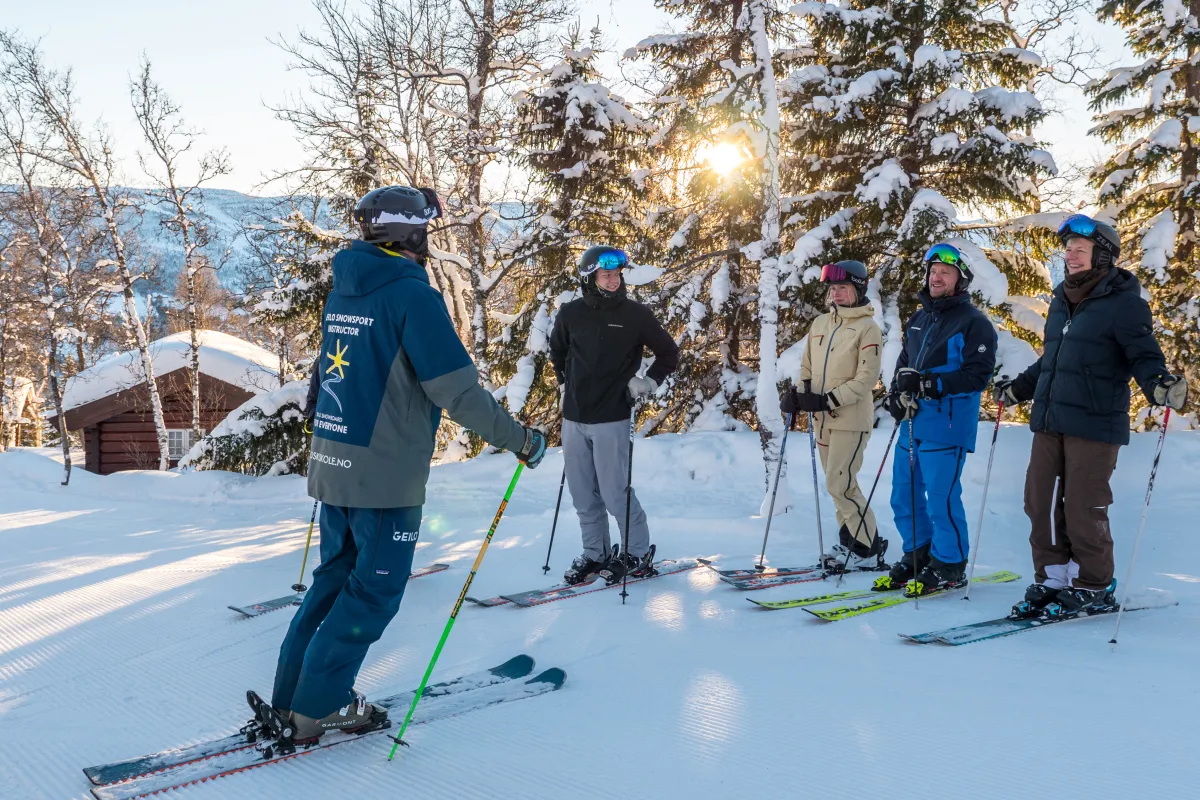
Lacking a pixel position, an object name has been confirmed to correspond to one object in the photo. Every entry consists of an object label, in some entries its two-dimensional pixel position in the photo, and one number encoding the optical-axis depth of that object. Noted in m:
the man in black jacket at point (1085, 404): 3.88
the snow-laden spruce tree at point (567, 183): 11.00
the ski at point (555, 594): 4.53
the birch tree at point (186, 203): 18.27
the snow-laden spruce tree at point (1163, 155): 11.54
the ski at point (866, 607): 4.07
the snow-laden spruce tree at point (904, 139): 8.76
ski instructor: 2.60
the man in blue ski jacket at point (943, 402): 4.46
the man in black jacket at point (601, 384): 4.88
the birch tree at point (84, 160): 16.95
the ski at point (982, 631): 3.63
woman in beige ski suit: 5.04
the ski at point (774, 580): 4.82
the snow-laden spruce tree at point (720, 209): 8.00
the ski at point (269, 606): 4.50
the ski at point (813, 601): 4.28
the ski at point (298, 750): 2.32
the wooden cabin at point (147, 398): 21.42
